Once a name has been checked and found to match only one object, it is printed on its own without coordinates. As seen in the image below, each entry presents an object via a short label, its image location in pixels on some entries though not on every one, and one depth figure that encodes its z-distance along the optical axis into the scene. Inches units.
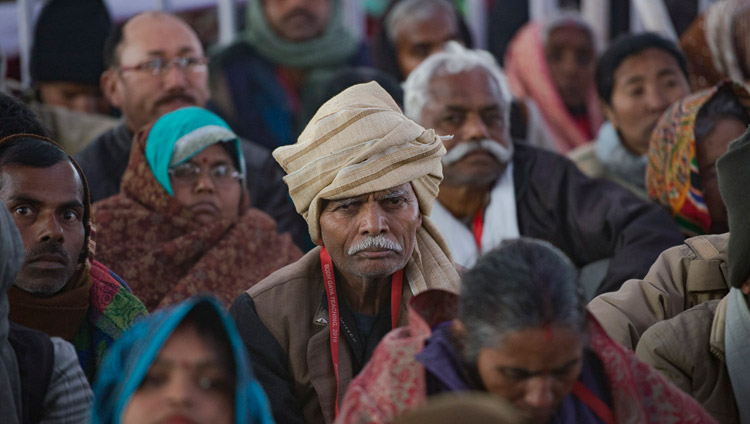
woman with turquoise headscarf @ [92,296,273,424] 246.2
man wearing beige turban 331.6
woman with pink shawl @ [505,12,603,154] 653.3
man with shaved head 502.0
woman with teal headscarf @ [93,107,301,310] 419.5
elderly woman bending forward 244.2
